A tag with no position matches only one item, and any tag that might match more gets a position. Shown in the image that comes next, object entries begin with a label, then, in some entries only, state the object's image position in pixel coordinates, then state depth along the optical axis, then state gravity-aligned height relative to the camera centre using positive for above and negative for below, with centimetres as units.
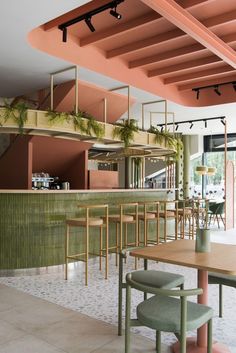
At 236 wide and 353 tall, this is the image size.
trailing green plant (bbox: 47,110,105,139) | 513 +96
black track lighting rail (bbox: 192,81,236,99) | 662 +195
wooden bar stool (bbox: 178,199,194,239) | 670 -58
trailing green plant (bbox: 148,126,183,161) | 711 +93
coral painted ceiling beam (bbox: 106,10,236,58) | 415 +200
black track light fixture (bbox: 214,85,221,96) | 688 +189
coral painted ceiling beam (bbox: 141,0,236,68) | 340 +176
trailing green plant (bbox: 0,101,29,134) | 484 +98
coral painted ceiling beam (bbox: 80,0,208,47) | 382 +200
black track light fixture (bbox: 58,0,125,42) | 360 +188
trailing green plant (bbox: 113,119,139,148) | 617 +94
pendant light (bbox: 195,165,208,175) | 1005 +41
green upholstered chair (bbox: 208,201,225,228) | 1020 -73
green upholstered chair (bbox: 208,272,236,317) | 288 -80
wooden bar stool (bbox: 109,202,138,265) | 519 -56
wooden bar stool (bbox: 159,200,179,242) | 629 -56
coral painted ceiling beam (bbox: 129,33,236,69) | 477 +200
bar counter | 489 -63
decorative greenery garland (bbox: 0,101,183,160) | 486 +96
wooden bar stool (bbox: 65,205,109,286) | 456 -54
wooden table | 225 -52
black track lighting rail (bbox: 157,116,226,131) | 902 +173
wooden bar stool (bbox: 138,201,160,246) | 562 -54
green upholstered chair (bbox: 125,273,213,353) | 189 -79
